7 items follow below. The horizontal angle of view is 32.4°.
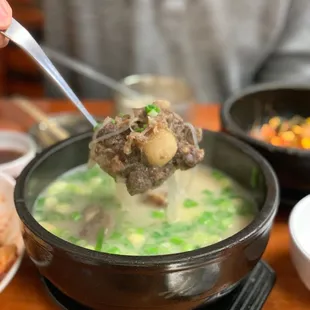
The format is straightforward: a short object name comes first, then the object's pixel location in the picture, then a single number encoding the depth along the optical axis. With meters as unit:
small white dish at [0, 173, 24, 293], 0.34
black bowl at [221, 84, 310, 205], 0.39
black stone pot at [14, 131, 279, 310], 0.27
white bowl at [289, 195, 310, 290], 0.32
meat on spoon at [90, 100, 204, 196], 0.31
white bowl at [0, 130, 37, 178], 0.45
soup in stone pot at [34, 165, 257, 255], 0.34
